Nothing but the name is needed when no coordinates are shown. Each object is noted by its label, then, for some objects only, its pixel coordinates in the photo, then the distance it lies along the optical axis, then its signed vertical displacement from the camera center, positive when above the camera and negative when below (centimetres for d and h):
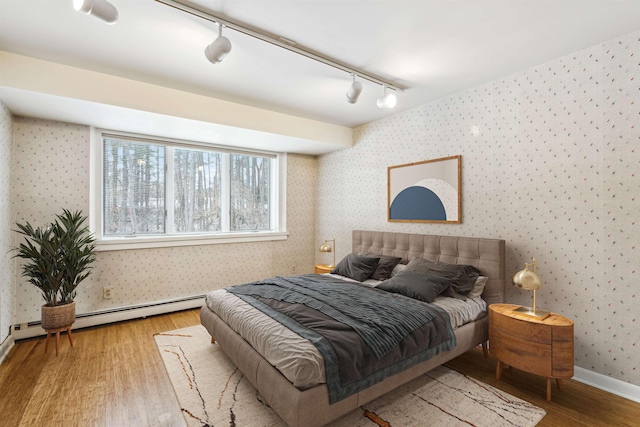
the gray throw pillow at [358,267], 356 -62
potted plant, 288 -47
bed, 167 -96
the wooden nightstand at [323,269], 443 -78
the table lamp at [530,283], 233 -53
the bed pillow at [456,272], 285 -55
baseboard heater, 323 -119
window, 382 +35
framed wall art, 336 +30
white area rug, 197 -134
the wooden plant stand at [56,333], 288 -112
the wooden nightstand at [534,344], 215 -96
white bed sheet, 169 -81
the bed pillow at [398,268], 351 -61
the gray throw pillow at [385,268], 355 -61
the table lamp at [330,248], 441 -46
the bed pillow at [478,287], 290 -69
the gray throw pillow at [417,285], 271 -65
